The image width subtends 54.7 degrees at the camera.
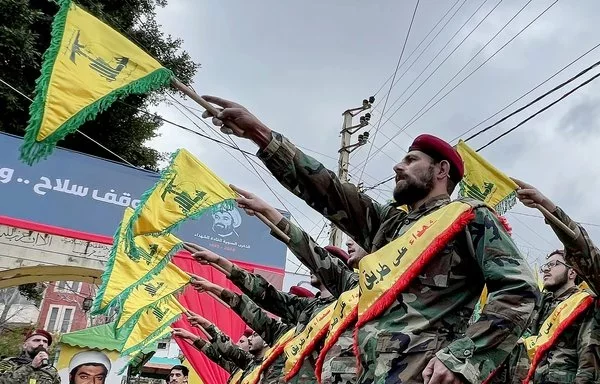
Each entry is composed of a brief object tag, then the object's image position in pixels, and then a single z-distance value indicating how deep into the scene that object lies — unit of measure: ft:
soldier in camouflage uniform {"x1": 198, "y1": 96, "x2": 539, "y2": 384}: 5.77
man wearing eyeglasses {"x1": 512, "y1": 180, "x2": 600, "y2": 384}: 10.10
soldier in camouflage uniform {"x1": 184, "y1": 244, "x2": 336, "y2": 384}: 15.92
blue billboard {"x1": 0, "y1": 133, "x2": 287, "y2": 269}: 26.30
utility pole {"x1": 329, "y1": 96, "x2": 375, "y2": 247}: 51.49
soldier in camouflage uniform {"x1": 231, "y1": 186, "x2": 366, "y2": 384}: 10.06
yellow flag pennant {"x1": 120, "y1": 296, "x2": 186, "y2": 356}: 22.59
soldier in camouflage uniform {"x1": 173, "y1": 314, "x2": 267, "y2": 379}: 19.99
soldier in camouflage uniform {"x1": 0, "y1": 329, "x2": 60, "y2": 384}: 20.16
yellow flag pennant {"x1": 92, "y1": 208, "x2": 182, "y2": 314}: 18.69
